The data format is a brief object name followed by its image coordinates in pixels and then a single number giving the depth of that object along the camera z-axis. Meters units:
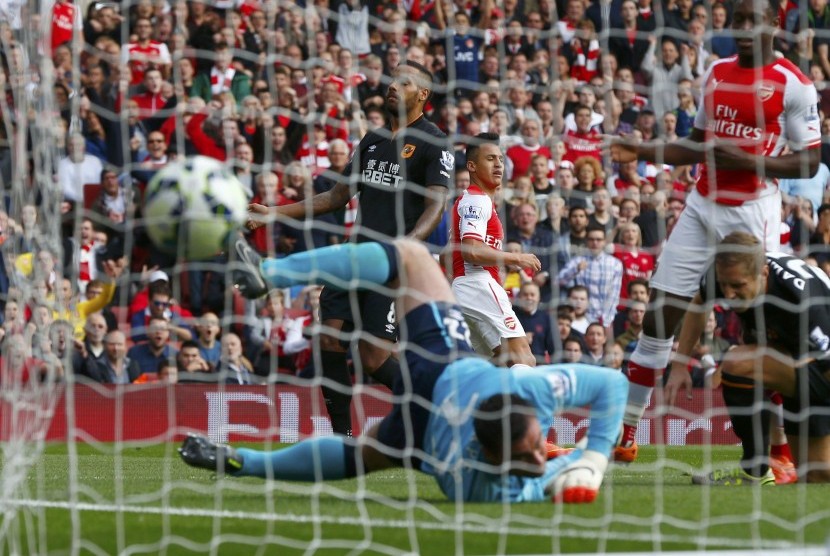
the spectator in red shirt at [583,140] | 22.48
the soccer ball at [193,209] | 10.77
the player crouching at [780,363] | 13.21
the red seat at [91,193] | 18.61
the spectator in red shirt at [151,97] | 19.11
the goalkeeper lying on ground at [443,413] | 11.03
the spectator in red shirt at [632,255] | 21.77
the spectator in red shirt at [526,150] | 22.94
